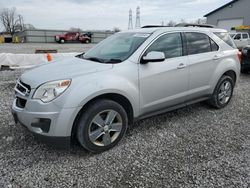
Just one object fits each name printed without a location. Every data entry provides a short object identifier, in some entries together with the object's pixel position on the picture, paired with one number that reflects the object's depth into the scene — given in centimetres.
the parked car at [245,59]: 714
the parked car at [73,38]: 3134
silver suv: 248
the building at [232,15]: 2355
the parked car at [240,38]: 1730
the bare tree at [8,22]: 6007
